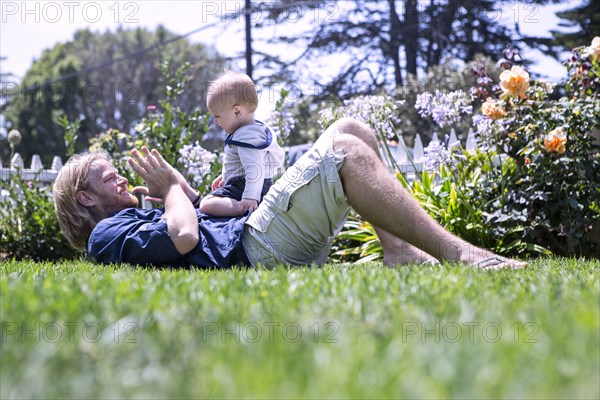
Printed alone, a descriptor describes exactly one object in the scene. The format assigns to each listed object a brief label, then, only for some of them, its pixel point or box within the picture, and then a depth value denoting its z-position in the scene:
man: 2.79
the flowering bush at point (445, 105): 5.28
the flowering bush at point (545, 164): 4.30
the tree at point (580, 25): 17.14
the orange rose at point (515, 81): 4.40
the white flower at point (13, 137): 7.09
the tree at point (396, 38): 19.89
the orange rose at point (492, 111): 4.48
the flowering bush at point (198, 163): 5.80
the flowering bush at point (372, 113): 5.61
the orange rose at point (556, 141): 4.20
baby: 3.49
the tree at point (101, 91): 27.42
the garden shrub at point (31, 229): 5.95
